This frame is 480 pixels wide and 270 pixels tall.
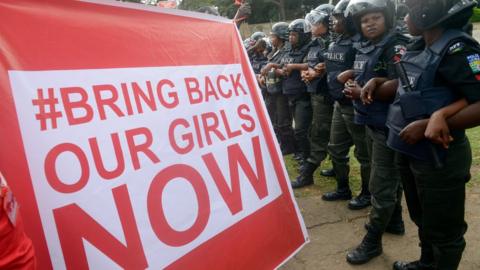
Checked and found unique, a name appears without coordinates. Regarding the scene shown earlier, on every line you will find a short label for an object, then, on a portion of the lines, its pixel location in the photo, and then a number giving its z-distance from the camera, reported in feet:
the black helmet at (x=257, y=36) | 25.57
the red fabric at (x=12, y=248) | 3.81
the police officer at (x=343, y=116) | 11.64
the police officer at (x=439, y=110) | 6.30
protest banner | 4.37
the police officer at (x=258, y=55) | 23.81
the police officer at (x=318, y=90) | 14.28
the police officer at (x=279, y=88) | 18.63
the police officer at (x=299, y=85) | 16.19
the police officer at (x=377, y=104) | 9.16
